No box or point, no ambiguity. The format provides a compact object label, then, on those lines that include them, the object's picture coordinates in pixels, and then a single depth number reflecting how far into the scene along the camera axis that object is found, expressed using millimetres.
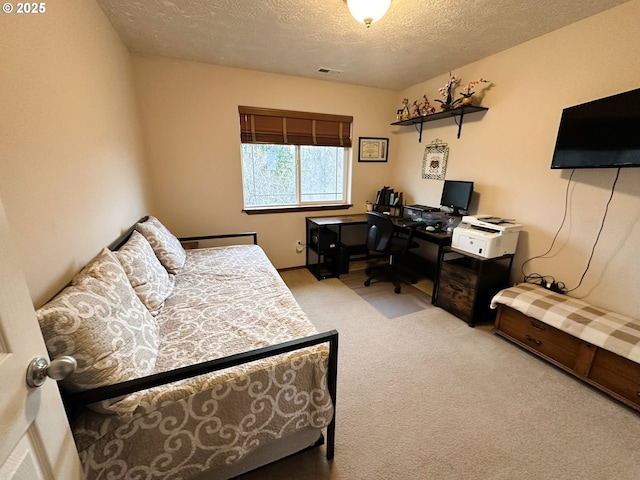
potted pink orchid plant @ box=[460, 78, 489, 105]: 2695
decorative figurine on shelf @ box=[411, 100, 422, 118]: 3302
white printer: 2326
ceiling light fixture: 1576
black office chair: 2990
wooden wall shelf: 2729
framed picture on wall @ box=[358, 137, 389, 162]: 3839
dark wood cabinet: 2396
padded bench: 1604
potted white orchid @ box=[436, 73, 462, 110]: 2826
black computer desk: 3410
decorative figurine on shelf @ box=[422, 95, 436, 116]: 3141
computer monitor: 2861
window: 3248
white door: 514
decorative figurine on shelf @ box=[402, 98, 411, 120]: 3424
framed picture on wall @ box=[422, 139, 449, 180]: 3250
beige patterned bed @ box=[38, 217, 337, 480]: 893
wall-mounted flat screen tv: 1680
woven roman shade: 3170
